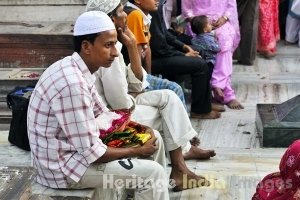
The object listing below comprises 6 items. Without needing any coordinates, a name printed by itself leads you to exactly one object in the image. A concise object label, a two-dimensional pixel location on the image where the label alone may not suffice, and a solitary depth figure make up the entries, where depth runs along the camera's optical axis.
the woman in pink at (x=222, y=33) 10.13
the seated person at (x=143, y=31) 8.05
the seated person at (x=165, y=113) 6.66
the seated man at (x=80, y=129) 4.97
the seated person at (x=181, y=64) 8.88
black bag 5.92
